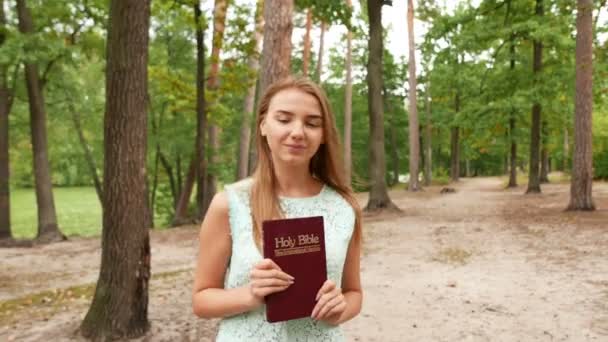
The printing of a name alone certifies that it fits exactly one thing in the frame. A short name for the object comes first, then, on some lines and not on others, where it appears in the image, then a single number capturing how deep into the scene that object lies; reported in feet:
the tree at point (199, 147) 55.77
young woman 5.68
